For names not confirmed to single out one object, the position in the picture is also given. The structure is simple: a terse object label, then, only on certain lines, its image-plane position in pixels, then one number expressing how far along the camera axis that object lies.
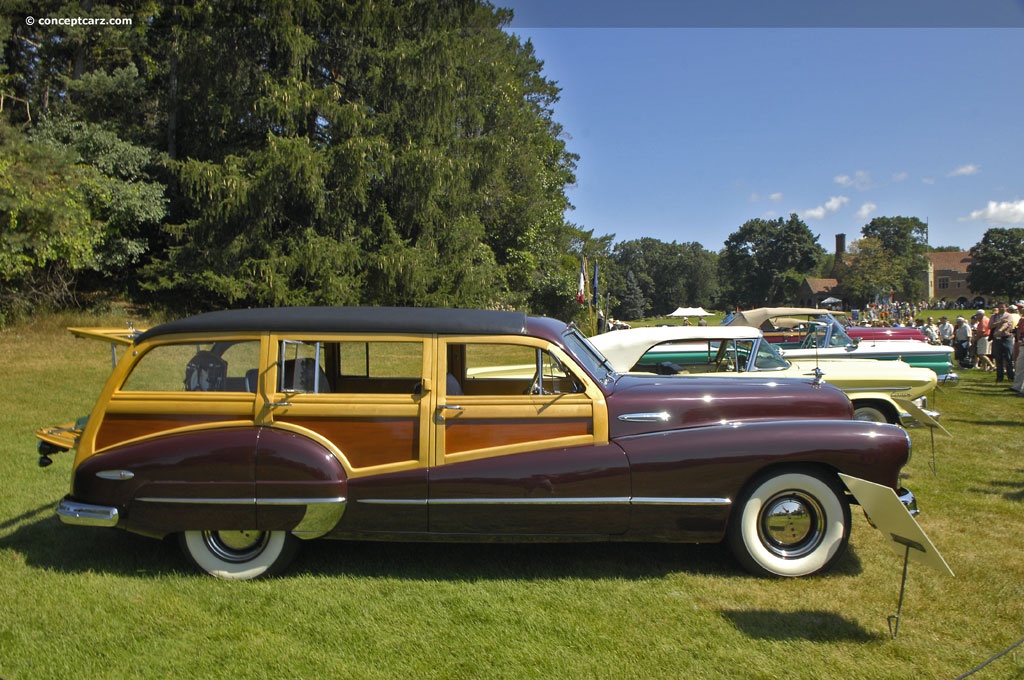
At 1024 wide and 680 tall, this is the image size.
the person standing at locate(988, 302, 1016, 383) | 14.96
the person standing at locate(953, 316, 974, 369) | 18.52
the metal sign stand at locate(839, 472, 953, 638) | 3.33
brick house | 100.81
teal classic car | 11.21
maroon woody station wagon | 4.18
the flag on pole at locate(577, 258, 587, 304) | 25.95
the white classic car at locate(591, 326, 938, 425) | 7.92
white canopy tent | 37.36
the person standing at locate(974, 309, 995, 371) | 17.89
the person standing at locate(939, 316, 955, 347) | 22.16
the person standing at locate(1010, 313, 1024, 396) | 13.42
